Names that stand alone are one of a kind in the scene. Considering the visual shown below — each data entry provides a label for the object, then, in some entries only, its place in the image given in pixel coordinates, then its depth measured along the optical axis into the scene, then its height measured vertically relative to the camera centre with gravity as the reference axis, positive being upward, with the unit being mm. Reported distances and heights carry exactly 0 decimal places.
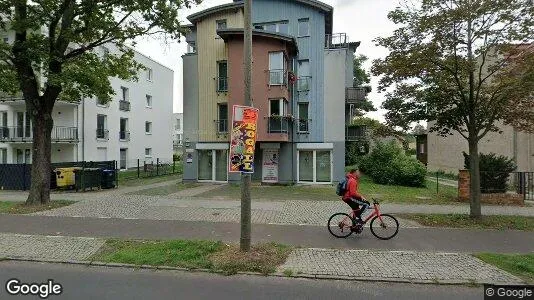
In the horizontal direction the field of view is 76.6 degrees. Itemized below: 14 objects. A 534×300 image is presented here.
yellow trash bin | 15688 -1236
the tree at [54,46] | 10734 +3448
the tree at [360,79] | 35388 +7600
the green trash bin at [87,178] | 15750 -1313
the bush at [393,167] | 19734 -962
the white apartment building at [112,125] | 25859 +2207
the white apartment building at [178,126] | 75025 +5724
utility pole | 6078 -435
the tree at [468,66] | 8641 +2331
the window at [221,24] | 20781 +7859
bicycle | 7699 -1686
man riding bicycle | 7699 -1065
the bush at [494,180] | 13445 -1127
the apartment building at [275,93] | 19406 +3483
